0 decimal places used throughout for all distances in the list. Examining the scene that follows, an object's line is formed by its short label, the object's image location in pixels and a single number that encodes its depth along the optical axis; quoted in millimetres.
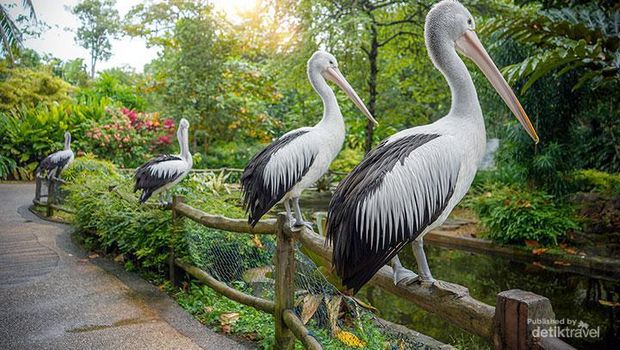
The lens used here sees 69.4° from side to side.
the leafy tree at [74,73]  22469
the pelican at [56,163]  8359
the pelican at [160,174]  5016
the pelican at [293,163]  2949
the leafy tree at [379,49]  7883
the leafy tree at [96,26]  26703
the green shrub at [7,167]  11598
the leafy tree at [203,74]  12586
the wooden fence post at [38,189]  8352
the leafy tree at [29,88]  13820
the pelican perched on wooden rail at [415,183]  1632
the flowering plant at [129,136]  12605
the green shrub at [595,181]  8469
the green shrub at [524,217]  7141
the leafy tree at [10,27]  7570
